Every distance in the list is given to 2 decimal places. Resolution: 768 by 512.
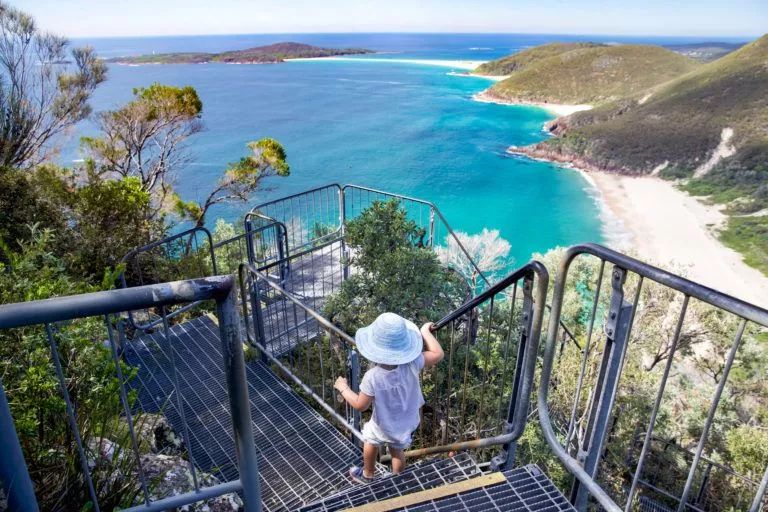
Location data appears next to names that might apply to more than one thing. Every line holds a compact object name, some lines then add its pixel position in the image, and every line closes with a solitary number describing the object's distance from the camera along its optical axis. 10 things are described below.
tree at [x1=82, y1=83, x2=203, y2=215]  17.08
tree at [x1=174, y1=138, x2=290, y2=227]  19.88
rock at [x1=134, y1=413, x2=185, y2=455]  3.86
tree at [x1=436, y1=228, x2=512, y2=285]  23.51
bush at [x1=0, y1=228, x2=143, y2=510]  1.98
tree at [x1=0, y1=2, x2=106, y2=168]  13.12
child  2.92
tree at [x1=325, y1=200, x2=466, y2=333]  8.27
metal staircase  1.31
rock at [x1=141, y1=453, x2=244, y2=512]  2.86
